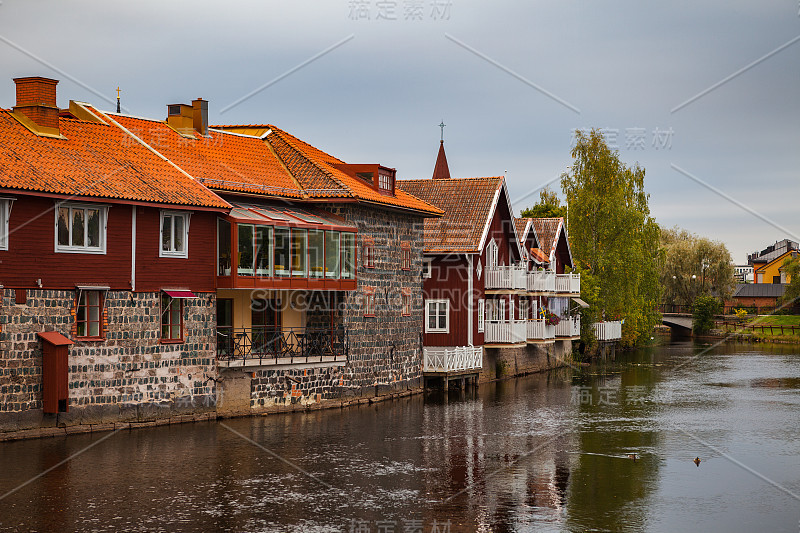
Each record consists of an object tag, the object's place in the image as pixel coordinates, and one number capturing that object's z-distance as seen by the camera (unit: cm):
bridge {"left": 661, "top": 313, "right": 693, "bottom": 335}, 9931
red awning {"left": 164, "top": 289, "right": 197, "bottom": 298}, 3175
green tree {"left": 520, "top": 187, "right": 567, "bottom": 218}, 7569
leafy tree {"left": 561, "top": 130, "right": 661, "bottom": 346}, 6731
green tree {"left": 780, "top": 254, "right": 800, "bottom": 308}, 10506
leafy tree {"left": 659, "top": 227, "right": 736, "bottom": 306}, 10569
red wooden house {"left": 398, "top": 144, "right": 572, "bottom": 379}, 4700
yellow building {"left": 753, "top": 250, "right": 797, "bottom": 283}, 14425
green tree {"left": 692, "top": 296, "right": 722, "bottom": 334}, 9688
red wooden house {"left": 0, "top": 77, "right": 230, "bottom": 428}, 2811
